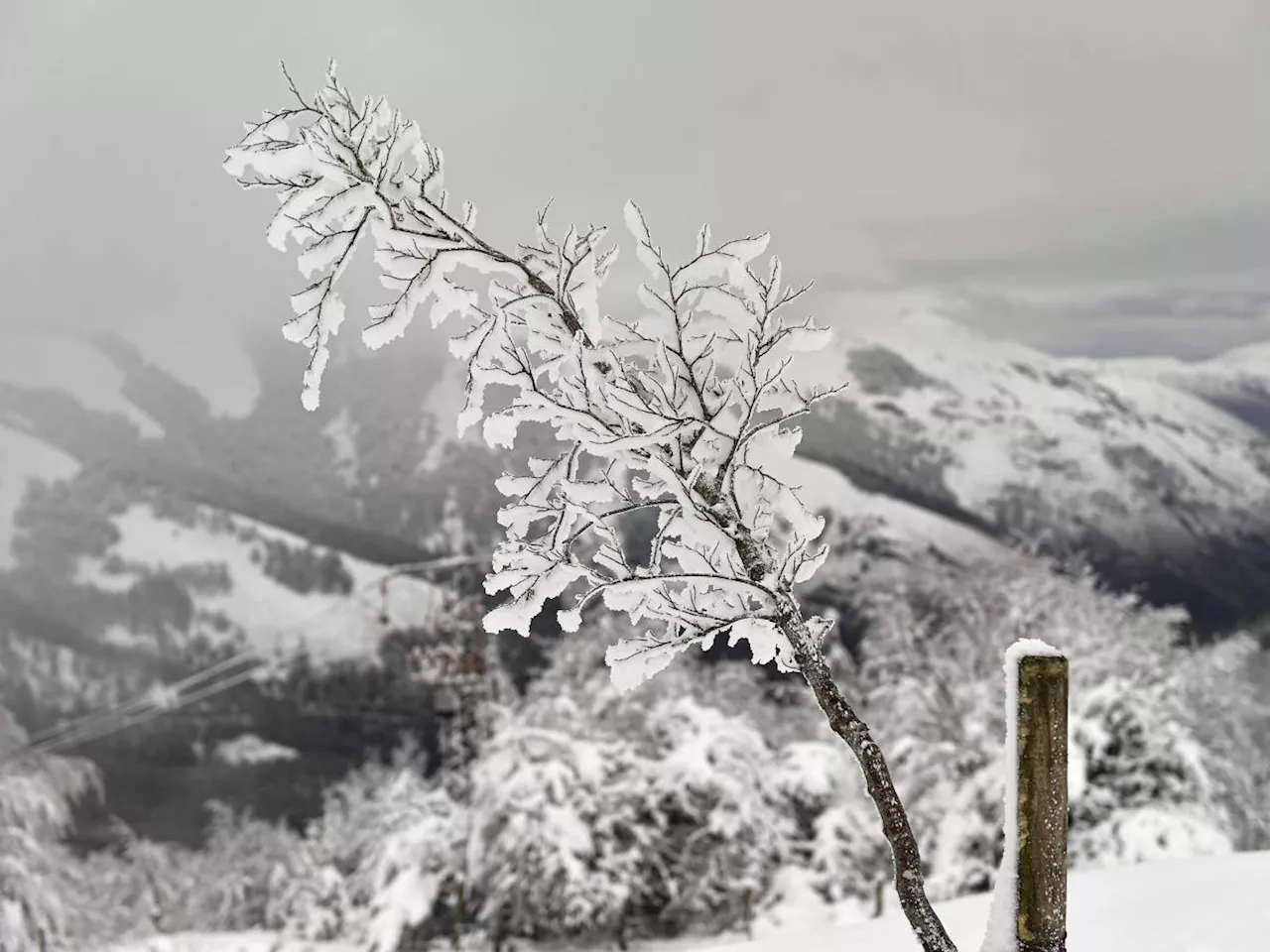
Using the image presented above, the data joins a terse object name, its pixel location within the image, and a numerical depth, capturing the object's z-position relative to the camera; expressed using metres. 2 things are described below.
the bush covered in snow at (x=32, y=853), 11.55
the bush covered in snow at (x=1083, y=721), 11.16
